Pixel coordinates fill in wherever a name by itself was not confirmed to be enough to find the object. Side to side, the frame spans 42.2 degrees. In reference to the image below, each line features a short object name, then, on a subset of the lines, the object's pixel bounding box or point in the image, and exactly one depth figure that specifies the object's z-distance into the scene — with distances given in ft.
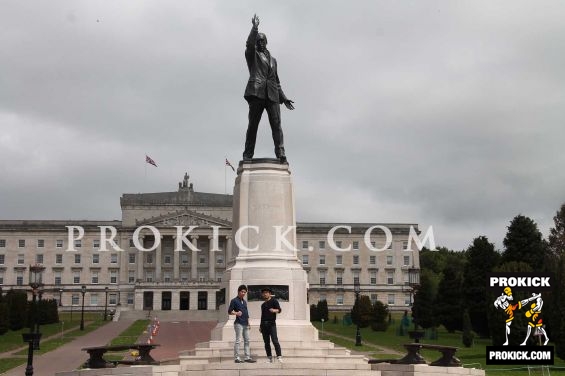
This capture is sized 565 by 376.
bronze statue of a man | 72.43
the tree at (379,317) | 205.26
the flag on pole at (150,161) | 305.08
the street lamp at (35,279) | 121.46
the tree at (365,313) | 215.10
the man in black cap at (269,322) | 53.57
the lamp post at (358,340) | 145.53
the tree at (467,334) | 145.07
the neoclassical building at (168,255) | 385.70
